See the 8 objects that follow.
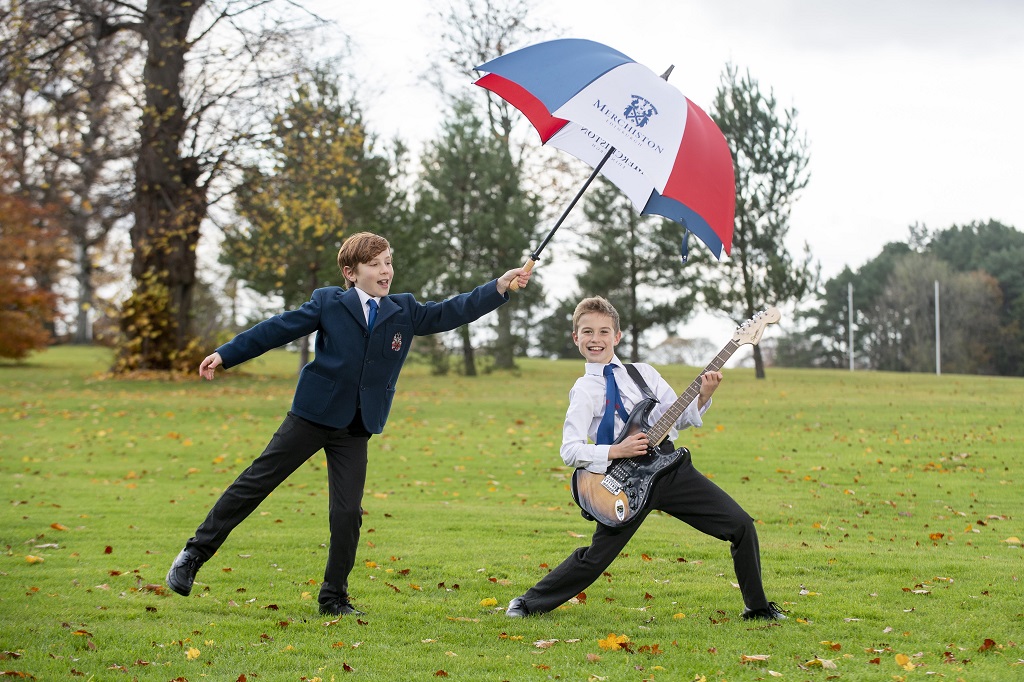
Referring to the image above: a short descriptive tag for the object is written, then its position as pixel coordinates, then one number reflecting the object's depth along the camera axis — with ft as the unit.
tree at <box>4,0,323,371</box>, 70.18
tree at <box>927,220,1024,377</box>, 188.44
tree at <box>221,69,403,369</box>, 75.87
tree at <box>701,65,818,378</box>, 112.47
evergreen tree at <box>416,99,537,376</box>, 110.32
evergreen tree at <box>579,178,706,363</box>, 128.36
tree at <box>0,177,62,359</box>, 110.11
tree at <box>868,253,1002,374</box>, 189.67
